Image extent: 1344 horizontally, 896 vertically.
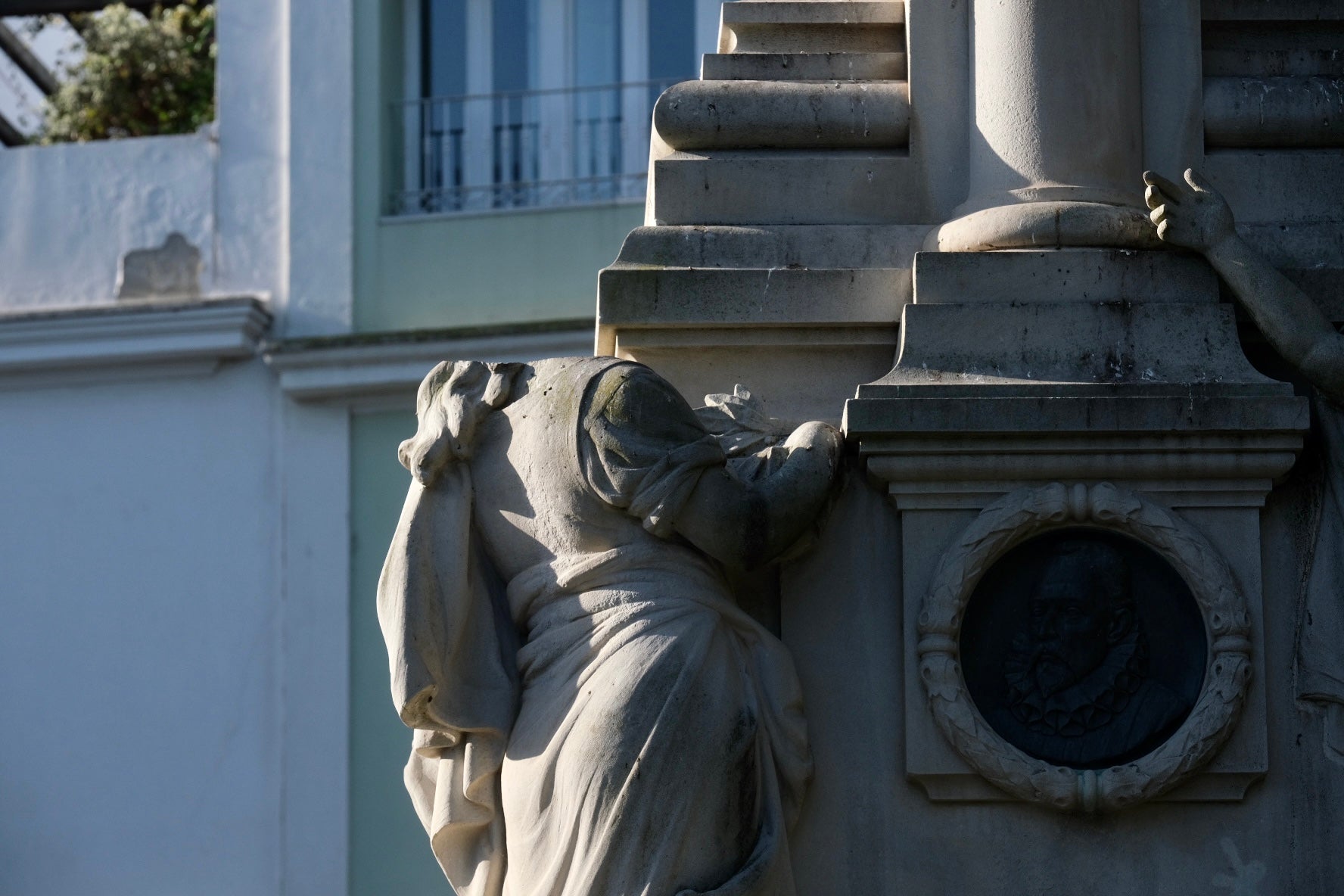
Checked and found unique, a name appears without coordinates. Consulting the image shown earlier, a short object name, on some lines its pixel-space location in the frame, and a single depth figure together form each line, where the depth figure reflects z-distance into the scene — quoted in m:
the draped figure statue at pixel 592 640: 13.86
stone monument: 14.27
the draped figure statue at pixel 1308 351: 14.68
